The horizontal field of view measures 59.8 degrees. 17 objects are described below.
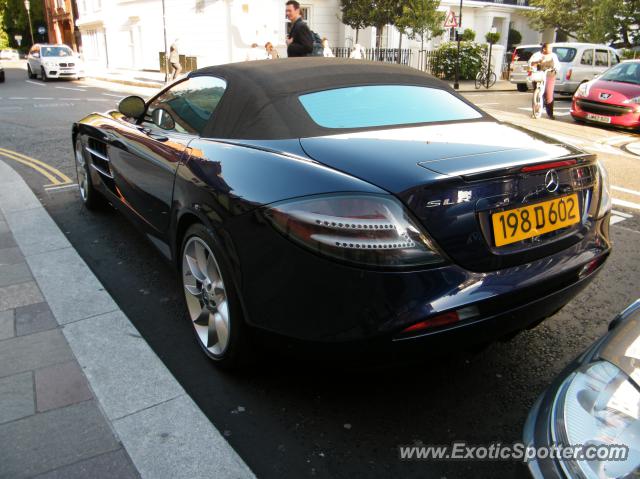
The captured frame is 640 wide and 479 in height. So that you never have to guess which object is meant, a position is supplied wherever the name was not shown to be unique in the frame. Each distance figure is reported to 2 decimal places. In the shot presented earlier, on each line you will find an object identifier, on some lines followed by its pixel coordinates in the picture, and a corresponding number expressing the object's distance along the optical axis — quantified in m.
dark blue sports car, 2.08
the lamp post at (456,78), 21.03
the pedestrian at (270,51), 18.81
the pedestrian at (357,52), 21.36
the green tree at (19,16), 62.12
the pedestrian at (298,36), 9.73
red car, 11.65
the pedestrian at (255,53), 19.07
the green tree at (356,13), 26.02
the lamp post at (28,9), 57.72
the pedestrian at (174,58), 21.66
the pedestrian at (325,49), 20.65
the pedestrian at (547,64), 13.08
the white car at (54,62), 25.17
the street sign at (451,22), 19.67
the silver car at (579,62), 19.08
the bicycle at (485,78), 22.80
